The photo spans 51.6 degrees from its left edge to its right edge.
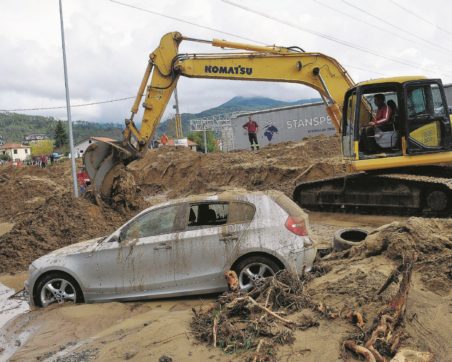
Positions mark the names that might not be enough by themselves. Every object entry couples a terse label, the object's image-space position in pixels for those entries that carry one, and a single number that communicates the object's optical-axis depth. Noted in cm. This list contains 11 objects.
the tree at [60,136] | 11231
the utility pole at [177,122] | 3418
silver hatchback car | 648
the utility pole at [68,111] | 1508
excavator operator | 1034
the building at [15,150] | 13469
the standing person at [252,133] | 2527
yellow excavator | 1027
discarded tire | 764
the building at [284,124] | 2945
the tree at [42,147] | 12622
